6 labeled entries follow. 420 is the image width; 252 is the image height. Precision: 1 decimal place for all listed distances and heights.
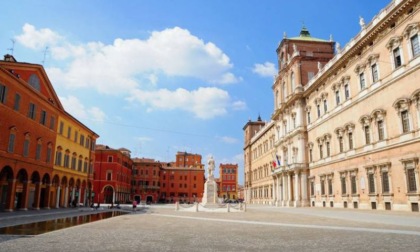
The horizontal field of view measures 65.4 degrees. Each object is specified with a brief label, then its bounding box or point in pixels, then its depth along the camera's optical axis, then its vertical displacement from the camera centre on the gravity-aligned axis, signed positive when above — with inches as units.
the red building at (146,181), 3659.0 +91.6
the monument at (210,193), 1557.6 -16.1
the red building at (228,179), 4976.6 +163.8
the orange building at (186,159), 4861.5 +445.9
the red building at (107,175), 2765.7 +117.5
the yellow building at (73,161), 1502.2 +139.1
